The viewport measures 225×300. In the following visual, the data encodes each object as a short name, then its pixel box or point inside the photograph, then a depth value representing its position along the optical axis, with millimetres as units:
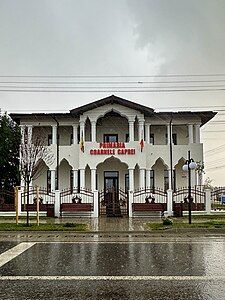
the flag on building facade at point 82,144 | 31625
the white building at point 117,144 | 31812
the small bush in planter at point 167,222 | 18503
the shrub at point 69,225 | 18594
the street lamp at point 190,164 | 20609
